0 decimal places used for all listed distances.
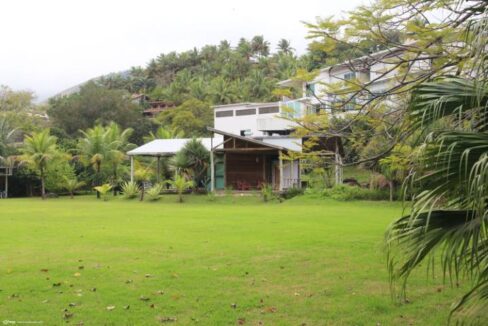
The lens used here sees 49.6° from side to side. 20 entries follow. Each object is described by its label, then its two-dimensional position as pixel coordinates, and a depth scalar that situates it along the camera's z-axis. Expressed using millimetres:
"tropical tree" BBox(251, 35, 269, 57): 74438
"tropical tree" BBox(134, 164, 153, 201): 31531
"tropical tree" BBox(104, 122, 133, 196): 33938
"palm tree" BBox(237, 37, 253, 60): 72812
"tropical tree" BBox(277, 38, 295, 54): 73500
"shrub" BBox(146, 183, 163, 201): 27366
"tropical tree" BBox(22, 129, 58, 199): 31516
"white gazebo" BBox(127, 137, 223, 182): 30453
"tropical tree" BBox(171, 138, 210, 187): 28656
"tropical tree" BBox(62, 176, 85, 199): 32594
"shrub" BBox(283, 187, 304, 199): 26359
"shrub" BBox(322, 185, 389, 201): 23812
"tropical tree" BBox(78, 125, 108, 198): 33594
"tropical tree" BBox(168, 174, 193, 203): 26203
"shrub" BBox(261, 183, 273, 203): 25594
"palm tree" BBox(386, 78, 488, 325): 3205
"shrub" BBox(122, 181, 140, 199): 28719
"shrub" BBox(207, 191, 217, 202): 26144
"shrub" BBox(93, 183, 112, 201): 29531
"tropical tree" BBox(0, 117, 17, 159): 34844
